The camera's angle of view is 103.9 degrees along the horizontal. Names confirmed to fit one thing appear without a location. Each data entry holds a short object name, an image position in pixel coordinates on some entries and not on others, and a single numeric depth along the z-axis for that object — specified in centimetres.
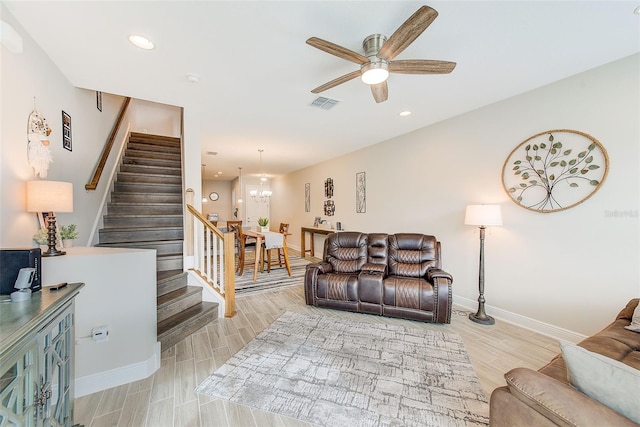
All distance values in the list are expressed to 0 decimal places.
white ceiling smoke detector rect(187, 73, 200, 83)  246
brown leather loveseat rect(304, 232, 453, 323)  301
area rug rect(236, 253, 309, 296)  429
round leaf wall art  244
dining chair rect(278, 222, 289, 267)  648
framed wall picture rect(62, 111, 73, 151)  248
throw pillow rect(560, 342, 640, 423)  82
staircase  275
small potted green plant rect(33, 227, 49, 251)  185
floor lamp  287
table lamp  175
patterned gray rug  167
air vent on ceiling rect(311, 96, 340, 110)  301
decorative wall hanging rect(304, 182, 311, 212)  732
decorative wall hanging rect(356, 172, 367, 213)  527
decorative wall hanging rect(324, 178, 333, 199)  634
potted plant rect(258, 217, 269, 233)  546
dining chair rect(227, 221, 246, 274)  509
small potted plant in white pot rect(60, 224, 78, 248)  213
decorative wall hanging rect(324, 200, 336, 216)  628
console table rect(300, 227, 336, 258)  671
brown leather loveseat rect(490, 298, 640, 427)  81
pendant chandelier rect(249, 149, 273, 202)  817
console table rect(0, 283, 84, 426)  85
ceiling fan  159
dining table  486
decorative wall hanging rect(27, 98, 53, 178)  190
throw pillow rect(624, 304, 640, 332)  175
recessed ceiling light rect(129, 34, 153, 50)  192
